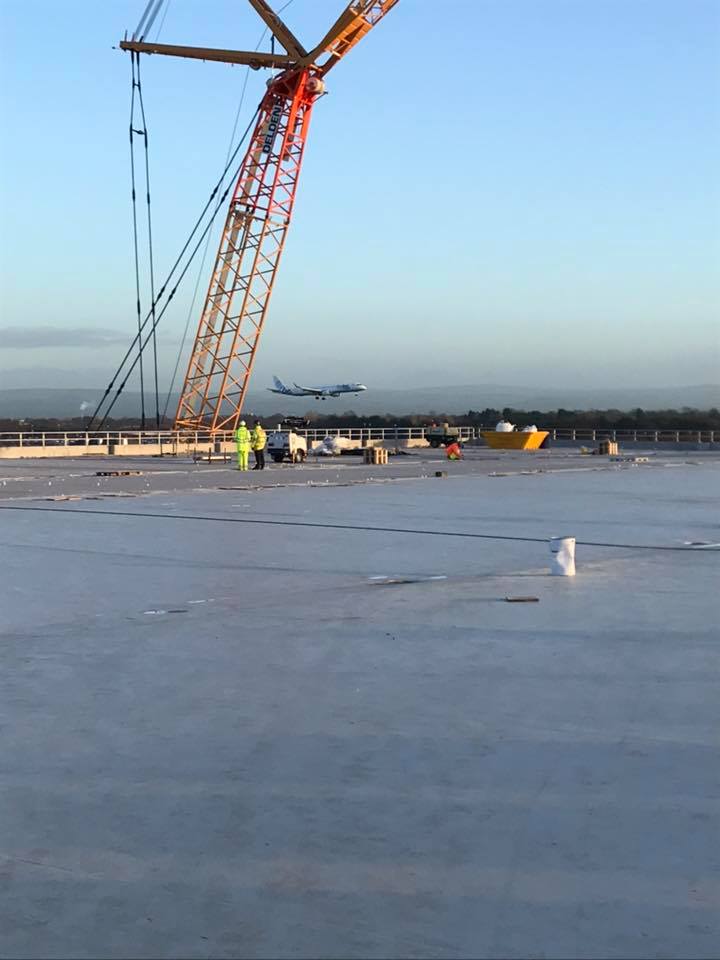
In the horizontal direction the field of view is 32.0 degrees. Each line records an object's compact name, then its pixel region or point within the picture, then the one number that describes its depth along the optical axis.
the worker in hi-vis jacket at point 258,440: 43.34
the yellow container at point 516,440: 72.06
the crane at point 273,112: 72.69
